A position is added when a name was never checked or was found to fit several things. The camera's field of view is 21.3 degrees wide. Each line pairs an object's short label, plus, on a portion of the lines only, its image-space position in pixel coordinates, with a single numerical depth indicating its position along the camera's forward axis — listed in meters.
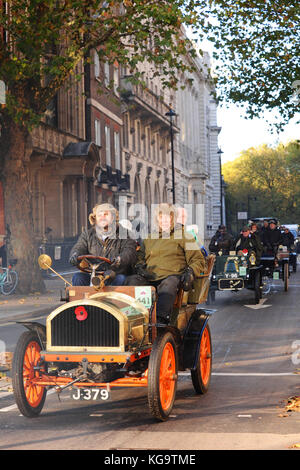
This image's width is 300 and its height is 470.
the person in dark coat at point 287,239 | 22.29
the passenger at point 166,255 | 8.01
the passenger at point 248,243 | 19.05
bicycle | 22.20
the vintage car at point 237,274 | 18.19
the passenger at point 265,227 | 22.22
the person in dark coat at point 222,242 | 19.58
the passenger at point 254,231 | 19.23
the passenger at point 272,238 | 21.58
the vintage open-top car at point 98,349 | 6.64
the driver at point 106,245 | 7.87
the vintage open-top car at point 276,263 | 20.94
